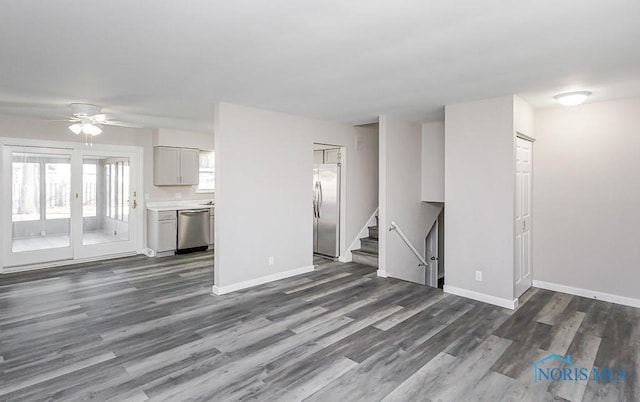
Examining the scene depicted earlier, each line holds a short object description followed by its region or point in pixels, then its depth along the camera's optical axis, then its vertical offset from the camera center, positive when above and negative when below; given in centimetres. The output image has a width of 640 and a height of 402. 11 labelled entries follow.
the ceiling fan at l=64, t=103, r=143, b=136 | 465 +112
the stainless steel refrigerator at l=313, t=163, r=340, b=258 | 639 -20
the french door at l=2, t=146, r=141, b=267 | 568 -10
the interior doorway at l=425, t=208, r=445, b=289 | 671 -99
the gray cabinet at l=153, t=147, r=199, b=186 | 691 +64
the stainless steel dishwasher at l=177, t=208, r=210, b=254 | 697 -63
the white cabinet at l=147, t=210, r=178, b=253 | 670 -62
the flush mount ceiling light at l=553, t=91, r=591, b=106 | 379 +109
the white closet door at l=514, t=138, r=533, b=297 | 433 -23
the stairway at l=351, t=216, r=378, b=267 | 612 -93
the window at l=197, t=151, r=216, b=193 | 788 +58
